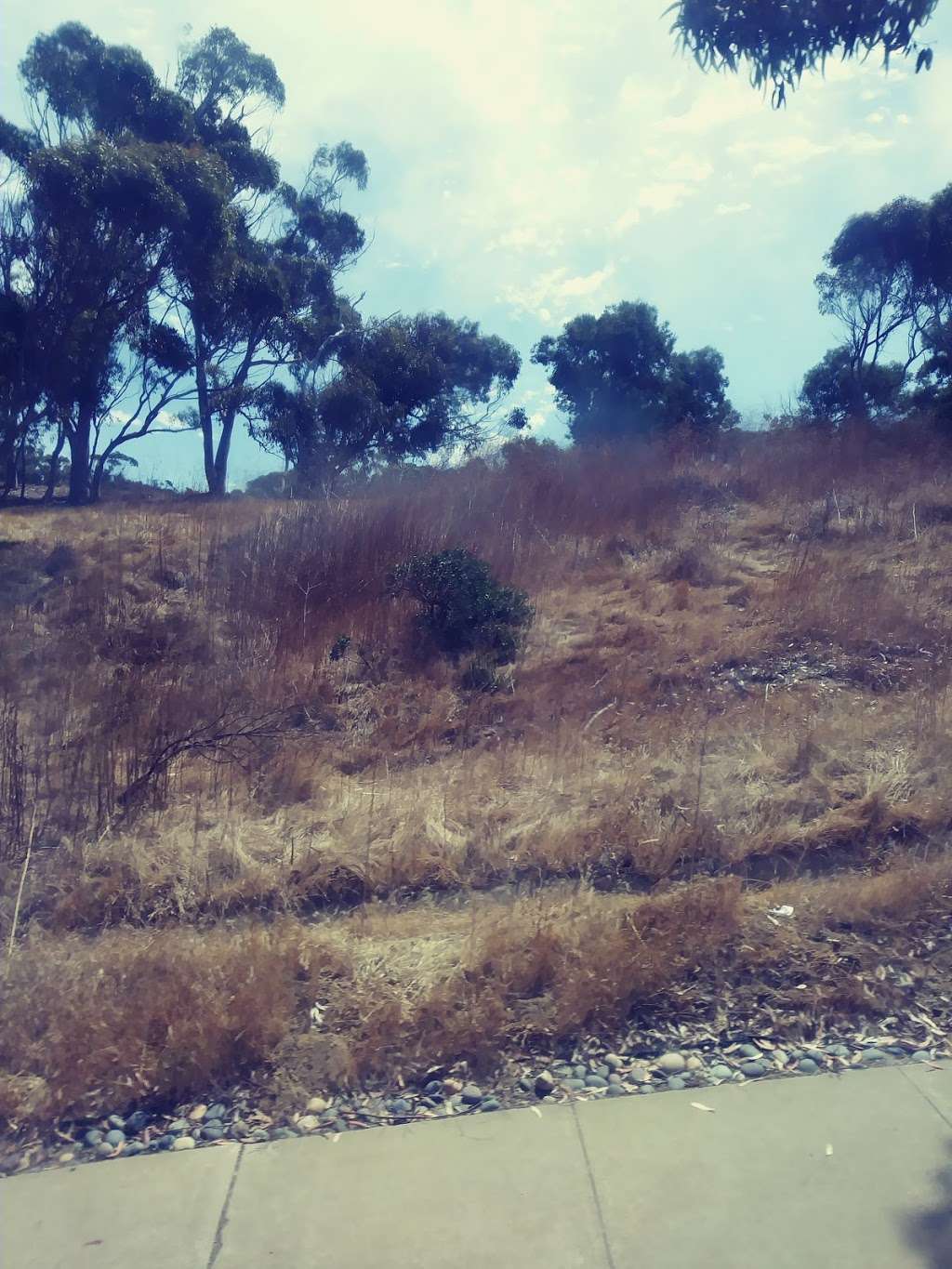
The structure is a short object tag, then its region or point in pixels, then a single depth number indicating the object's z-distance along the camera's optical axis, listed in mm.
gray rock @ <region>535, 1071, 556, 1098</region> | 3504
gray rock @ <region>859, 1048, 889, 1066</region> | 3605
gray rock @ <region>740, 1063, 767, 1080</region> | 3562
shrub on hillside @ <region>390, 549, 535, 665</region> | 9352
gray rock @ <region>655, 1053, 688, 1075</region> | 3605
